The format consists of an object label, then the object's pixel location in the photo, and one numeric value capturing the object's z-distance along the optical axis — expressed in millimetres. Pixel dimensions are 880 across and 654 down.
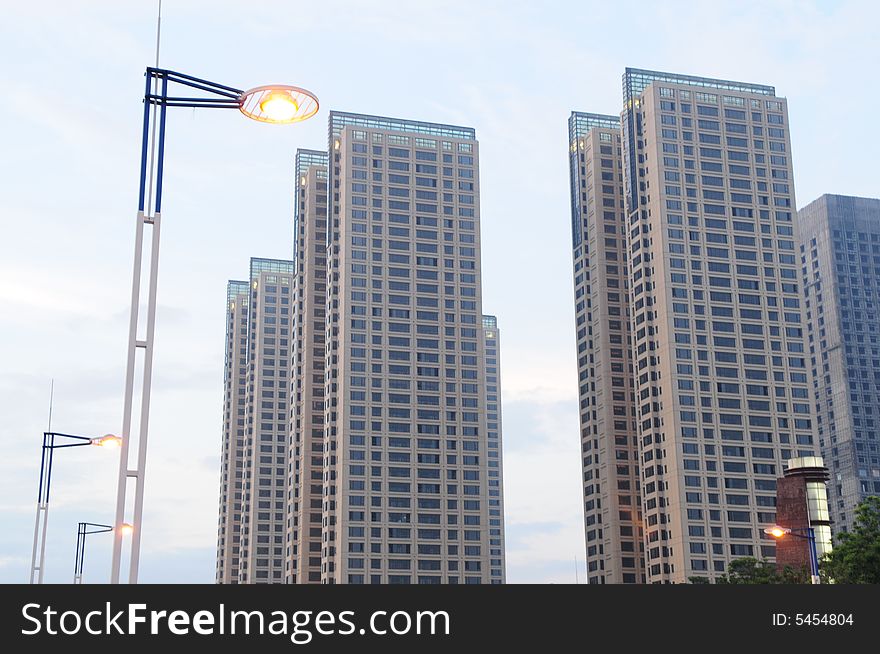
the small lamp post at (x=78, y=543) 59584
